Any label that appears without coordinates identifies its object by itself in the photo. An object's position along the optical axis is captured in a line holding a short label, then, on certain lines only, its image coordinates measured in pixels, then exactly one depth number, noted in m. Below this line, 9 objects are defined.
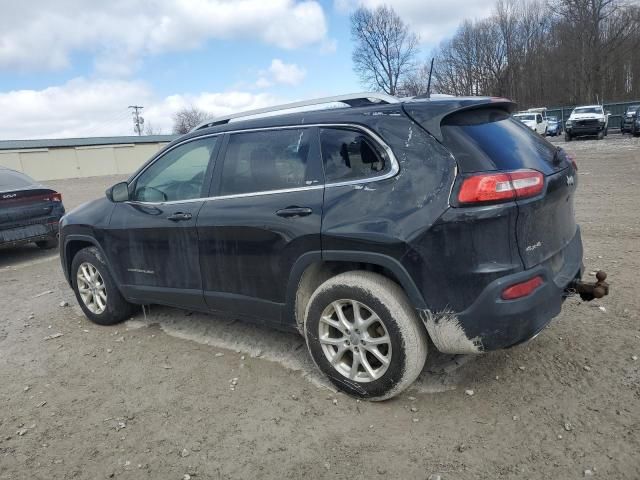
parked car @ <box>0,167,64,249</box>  7.41
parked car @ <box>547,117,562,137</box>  38.49
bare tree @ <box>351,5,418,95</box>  64.00
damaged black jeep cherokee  2.57
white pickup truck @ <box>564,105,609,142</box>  26.80
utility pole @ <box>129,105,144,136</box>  81.94
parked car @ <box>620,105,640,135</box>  25.74
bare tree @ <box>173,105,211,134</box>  84.00
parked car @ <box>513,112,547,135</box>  32.10
